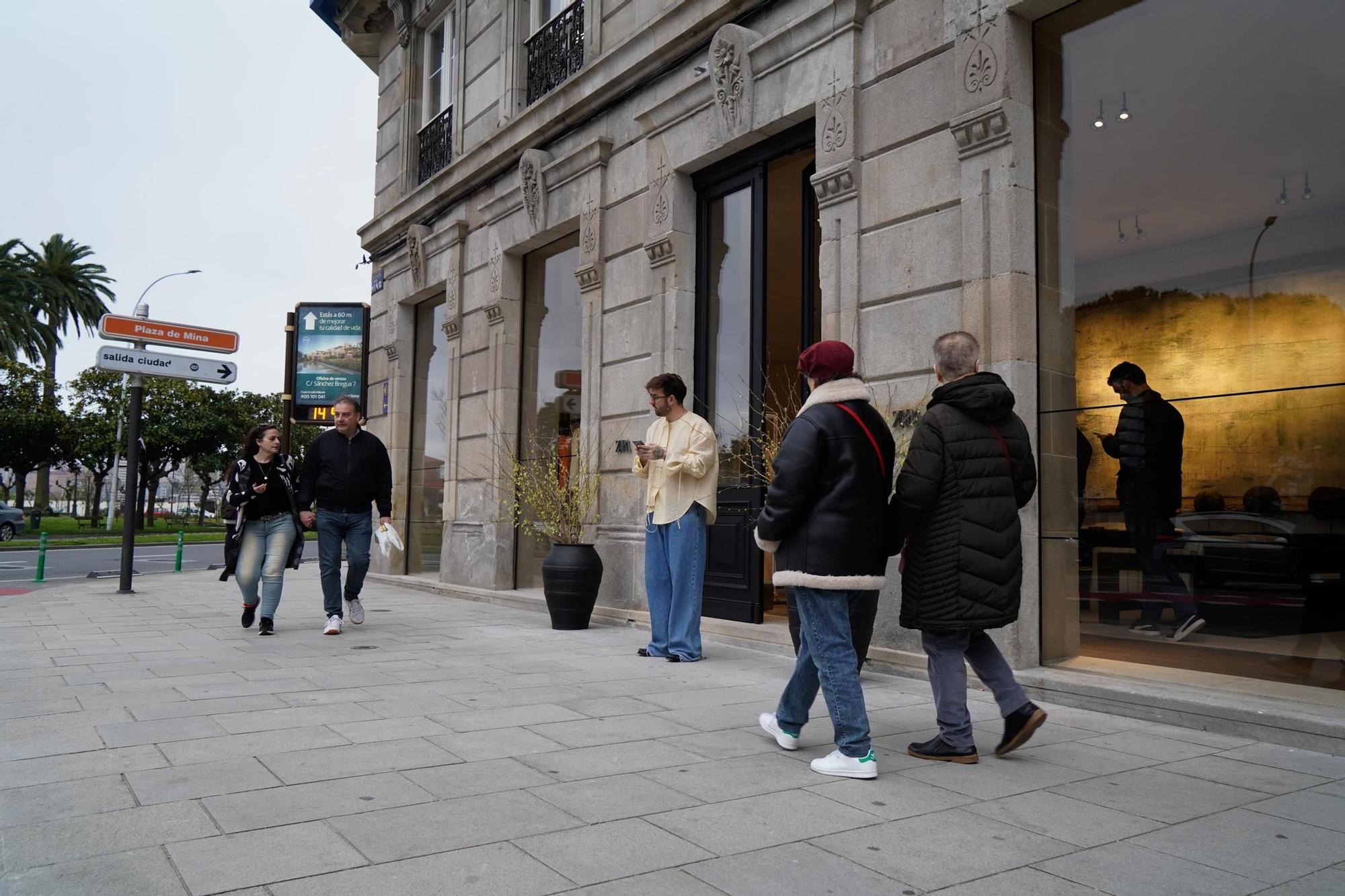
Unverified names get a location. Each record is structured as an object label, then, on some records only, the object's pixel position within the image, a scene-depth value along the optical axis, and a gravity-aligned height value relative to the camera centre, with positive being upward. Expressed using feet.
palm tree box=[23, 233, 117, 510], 158.61 +34.05
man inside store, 21.53 +0.55
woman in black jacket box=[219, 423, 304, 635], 28.68 -0.70
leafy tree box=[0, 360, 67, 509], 145.69 +10.61
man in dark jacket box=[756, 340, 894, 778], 13.88 -0.39
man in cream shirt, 24.34 -0.30
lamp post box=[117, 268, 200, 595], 41.98 +0.53
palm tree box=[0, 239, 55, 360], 134.35 +25.36
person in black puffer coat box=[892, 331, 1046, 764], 14.20 -0.44
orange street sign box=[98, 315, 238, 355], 43.16 +7.23
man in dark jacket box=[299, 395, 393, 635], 29.48 +0.17
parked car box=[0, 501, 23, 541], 115.85 -3.38
